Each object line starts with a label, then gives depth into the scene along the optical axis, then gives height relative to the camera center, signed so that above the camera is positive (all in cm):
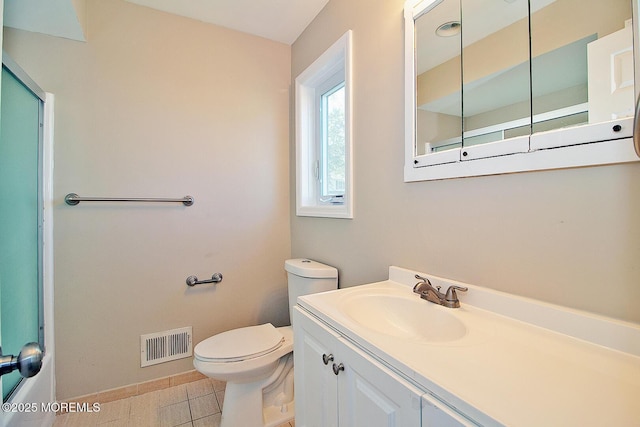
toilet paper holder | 177 -43
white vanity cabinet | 56 -43
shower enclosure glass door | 108 -2
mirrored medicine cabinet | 64 +36
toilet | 131 -71
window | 175 +52
